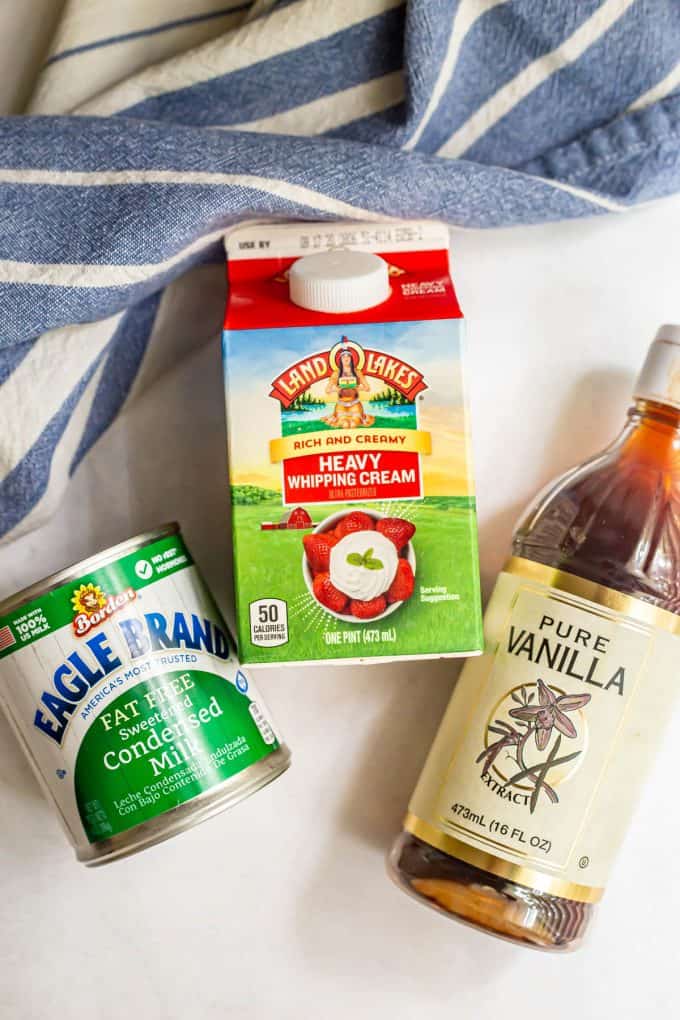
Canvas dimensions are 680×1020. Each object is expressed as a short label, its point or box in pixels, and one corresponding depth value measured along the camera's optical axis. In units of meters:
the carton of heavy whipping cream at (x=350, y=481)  0.68
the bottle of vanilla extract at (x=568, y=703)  0.68
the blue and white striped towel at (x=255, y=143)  0.72
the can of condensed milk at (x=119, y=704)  0.67
